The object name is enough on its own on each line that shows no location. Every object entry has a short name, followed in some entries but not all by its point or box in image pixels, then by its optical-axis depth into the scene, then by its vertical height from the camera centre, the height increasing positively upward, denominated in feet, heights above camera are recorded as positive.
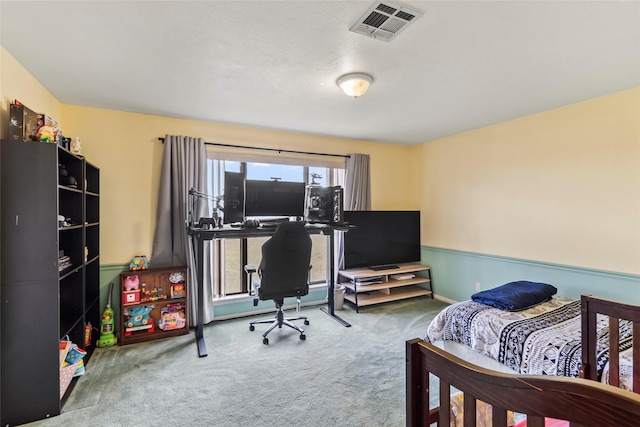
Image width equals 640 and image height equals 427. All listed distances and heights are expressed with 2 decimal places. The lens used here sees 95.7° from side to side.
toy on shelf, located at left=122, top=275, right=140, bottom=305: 9.41 -2.55
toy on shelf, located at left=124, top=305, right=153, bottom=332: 9.52 -3.51
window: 11.46 +1.48
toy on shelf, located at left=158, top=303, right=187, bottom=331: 9.94 -3.65
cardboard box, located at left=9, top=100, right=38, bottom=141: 6.23 +1.97
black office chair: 9.29 -1.80
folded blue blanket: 8.23 -2.48
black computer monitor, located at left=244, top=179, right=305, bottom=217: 10.30 +0.54
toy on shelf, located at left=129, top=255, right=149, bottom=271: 9.87 -1.75
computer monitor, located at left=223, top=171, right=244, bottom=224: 9.81 +0.53
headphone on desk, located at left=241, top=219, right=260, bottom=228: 9.91 -0.40
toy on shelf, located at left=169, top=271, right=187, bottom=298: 10.13 -2.52
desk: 8.87 -0.72
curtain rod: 11.31 +2.70
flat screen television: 13.35 -1.28
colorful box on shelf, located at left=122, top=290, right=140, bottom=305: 9.38 -2.77
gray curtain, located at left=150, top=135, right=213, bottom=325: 10.25 +0.12
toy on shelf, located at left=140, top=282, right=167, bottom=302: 9.79 -2.78
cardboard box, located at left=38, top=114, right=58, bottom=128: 6.74 +2.16
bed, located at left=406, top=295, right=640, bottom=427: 1.94 -1.51
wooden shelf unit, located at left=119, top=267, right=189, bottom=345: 9.39 -3.08
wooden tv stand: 12.64 -3.32
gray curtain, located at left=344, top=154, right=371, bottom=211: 13.85 +1.43
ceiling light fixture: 7.34 +3.37
